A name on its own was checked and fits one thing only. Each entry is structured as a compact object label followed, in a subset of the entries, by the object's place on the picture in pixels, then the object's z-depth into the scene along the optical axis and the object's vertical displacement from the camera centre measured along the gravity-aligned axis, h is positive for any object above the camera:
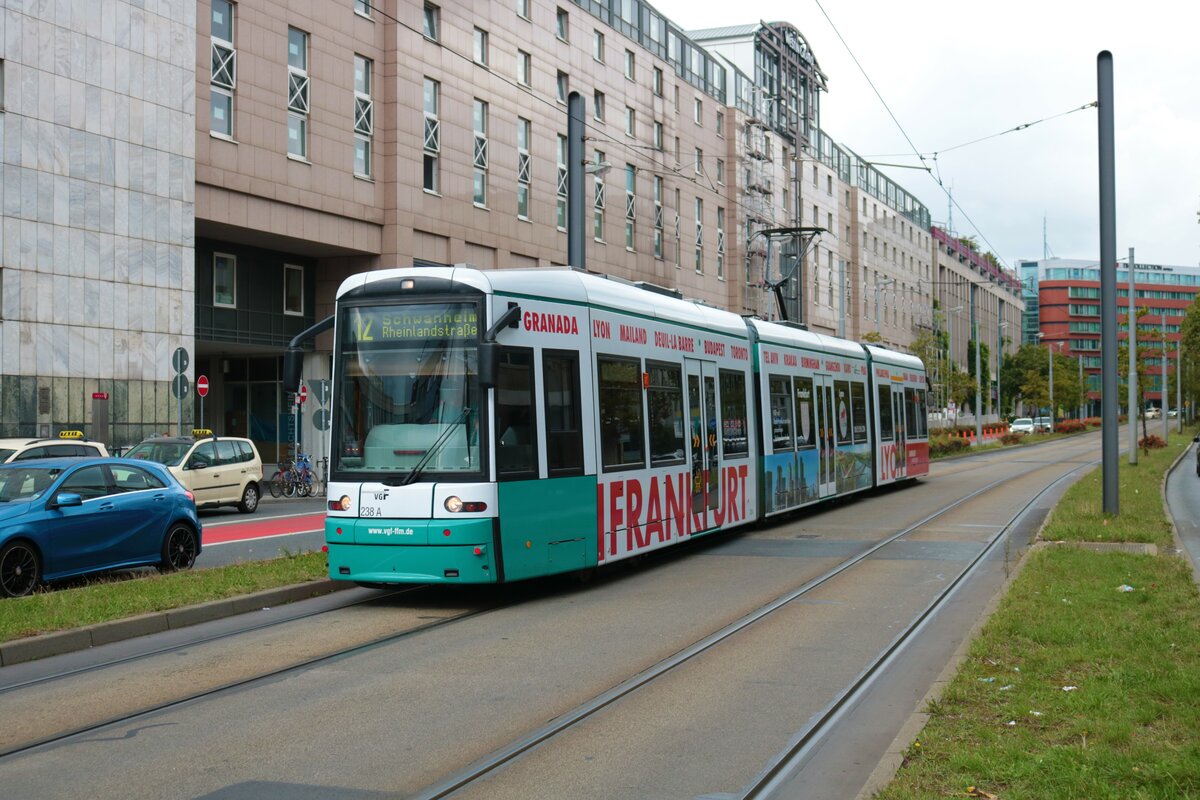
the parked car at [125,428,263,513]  24.94 -0.68
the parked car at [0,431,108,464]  19.81 -0.25
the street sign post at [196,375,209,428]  31.00 +1.17
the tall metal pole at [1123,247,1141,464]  38.91 +1.02
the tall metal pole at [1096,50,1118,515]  18.08 +2.03
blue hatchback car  12.35 -0.92
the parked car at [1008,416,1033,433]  93.71 +0.07
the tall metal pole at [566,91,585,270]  22.58 +4.60
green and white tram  11.35 +0.04
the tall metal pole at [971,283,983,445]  62.44 +0.04
